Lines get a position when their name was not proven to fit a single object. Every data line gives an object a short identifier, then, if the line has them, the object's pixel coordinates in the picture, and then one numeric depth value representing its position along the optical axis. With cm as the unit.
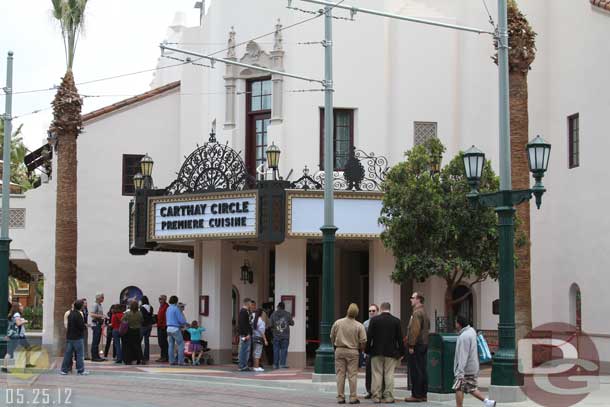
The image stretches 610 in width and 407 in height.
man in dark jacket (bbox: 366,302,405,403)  1866
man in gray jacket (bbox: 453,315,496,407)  1684
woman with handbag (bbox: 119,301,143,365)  2770
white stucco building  2772
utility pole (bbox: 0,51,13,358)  2744
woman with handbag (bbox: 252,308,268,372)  2677
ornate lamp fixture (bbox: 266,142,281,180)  2714
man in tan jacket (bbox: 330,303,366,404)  1881
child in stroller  2908
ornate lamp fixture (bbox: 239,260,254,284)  3438
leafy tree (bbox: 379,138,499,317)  2453
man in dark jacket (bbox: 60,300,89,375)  2370
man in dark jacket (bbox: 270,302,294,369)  2683
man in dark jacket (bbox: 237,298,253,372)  2628
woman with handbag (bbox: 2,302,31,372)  2701
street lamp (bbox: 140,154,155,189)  3037
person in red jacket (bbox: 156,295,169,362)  2953
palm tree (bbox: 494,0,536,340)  2455
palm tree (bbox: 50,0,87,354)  3080
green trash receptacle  1884
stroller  2931
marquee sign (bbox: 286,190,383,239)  2728
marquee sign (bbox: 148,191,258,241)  2752
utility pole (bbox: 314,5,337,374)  2278
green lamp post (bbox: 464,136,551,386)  1806
